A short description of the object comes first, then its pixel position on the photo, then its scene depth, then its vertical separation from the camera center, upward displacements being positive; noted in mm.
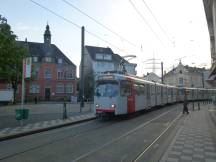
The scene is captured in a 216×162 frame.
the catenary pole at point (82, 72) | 14977 +1634
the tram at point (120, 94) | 11495 -200
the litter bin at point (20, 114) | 9290 -1193
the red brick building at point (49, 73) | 41589 +4512
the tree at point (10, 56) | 20171 +4476
